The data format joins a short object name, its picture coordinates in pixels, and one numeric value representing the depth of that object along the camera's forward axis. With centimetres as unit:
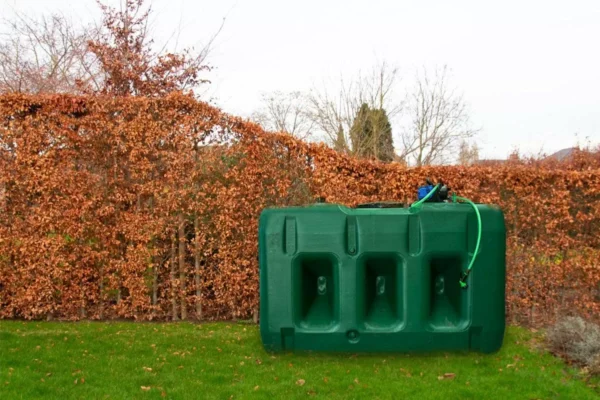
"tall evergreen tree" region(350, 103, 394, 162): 2273
